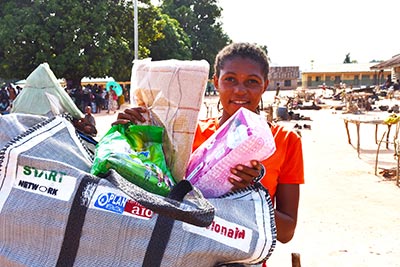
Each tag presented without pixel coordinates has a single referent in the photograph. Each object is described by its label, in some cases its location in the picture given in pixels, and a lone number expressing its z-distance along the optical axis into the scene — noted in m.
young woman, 1.56
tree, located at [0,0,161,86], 21.25
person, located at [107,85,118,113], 22.54
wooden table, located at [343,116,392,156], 9.39
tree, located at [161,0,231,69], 40.75
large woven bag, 0.95
